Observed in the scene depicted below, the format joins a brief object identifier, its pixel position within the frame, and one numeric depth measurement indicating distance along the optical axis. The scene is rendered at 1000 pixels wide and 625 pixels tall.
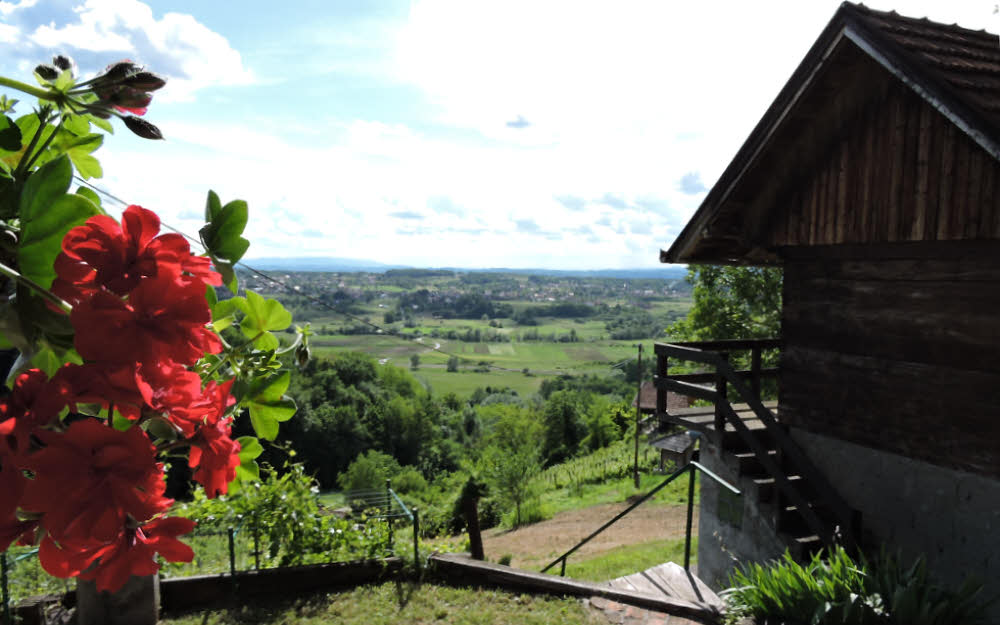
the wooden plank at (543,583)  5.57
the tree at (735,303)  20.30
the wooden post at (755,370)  7.59
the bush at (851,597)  4.02
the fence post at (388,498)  7.84
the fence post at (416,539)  6.69
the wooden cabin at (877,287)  4.92
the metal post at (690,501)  6.47
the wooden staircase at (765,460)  5.85
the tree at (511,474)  27.12
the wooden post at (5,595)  5.29
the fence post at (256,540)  6.51
